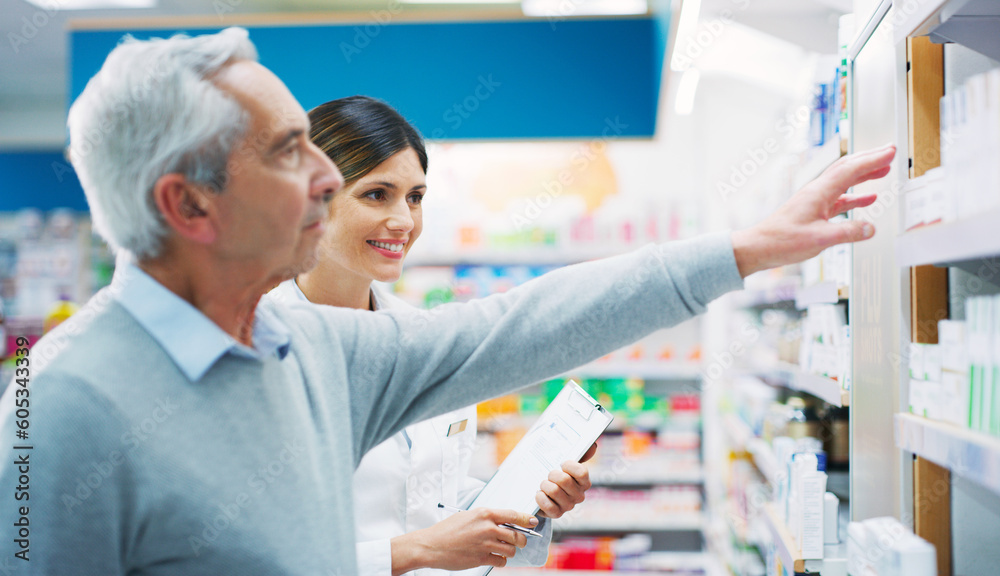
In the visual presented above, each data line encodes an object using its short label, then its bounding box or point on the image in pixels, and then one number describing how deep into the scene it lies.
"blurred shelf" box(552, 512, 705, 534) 5.08
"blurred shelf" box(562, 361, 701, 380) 5.08
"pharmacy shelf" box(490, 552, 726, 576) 5.15
